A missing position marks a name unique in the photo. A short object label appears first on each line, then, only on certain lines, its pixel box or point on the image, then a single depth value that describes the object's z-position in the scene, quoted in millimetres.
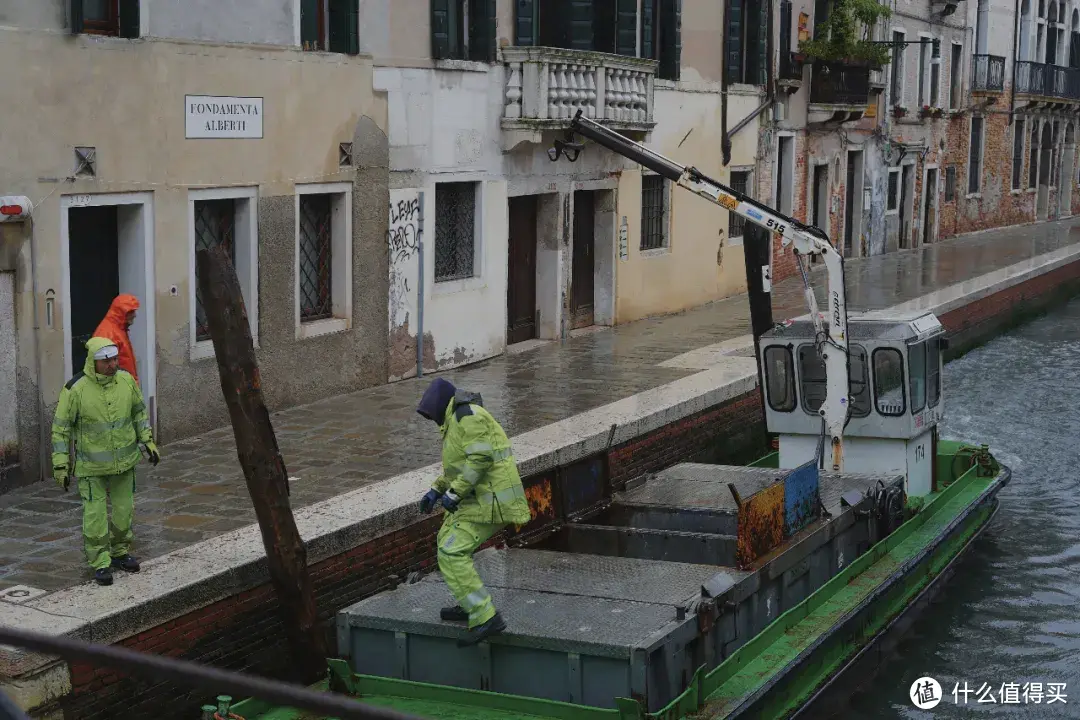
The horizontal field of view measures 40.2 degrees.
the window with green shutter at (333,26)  12914
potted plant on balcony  24641
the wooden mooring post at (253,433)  7746
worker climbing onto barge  6988
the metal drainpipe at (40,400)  10070
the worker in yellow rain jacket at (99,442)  7605
